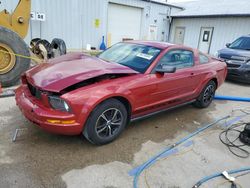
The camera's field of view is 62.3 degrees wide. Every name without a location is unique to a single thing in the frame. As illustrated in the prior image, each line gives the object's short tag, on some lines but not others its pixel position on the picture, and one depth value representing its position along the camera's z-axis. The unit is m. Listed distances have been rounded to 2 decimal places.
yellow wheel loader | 4.77
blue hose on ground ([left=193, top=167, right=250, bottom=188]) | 2.42
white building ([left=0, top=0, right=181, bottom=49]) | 9.86
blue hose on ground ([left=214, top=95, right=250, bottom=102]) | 5.43
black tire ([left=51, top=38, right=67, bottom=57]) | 6.95
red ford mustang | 2.55
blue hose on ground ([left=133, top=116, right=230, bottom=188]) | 2.47
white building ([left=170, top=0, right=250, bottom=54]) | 12.34
